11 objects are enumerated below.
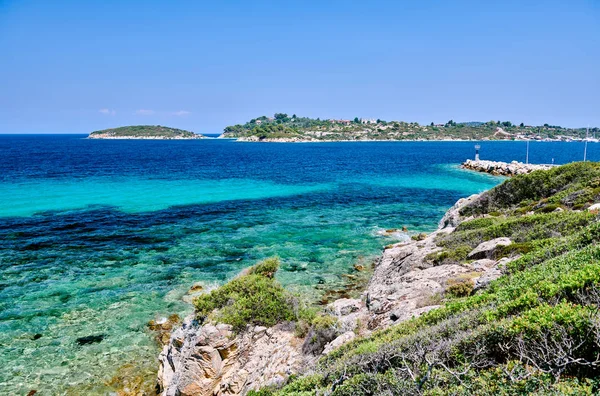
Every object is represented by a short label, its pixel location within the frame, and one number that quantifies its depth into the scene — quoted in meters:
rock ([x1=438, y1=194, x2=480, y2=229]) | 28.59
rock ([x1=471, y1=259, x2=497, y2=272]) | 14.45
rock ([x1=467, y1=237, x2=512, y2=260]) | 16.03
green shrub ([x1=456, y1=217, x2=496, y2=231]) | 21.45
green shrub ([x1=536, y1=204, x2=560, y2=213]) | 21.31
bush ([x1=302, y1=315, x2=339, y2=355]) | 12.05
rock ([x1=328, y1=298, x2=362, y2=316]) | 15.57
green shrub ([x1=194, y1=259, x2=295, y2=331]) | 13.67
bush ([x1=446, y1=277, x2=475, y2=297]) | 11.91
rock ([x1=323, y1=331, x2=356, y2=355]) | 10.79
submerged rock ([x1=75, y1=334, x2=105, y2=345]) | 16.22
